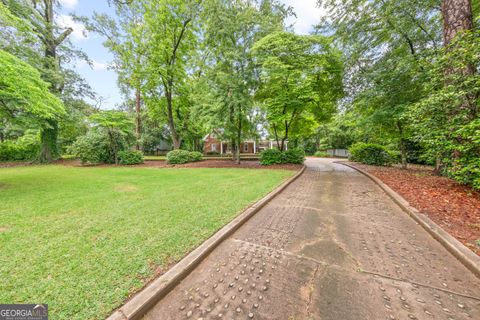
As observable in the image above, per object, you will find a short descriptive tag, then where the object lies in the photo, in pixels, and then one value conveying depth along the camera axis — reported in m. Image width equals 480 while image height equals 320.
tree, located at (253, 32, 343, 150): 9.45
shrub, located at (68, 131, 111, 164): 14.11
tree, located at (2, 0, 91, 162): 12.18
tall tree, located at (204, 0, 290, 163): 11.23
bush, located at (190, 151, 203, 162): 15.69
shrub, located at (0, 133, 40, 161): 16.62
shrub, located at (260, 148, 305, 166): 12.89
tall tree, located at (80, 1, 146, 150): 14.14
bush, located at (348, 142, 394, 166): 13.84
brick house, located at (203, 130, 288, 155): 33.88
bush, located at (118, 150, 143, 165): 14.61
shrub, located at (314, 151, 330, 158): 29.33
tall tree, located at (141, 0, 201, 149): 13.55
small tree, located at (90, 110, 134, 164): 12.67
